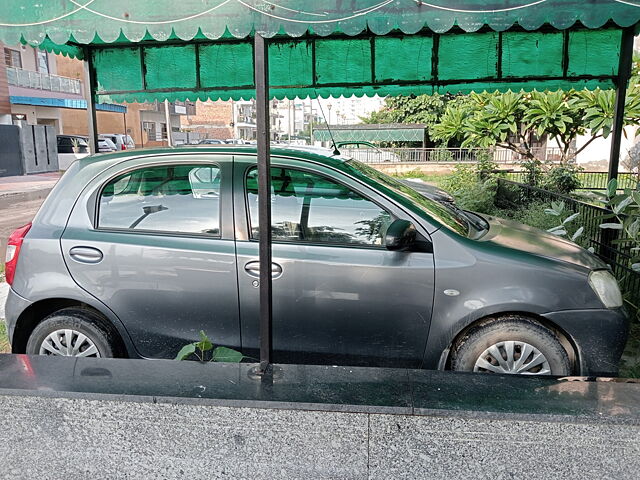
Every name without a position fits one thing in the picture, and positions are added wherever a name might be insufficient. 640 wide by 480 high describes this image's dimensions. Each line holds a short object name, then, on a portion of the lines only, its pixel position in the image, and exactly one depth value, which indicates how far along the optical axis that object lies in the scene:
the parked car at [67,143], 30.47
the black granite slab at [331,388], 2.55
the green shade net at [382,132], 34.66
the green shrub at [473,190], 10.85
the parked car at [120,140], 32.04
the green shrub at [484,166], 14.36
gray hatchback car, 3.47
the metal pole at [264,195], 2.92
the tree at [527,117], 12.35
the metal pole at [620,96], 6.13
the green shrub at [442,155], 28.65
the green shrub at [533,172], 12.22
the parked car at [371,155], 30.20
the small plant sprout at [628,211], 4.22
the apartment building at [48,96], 28.56
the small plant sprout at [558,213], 4.77
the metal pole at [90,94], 6.75
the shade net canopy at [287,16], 3.12
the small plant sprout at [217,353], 3.12
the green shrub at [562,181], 11.41
